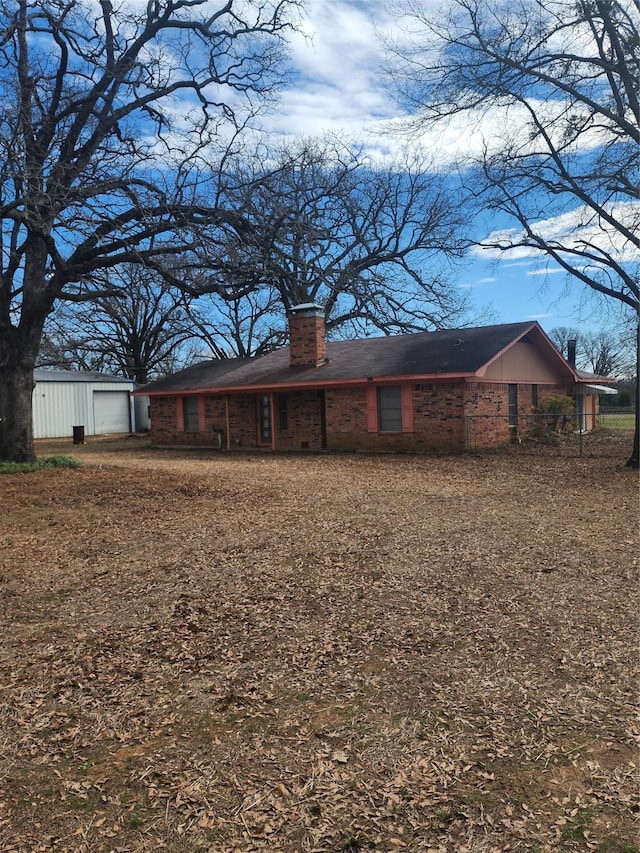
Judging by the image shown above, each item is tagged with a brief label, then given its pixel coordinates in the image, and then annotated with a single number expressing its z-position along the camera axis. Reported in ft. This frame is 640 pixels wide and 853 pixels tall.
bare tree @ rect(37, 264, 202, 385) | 119.75
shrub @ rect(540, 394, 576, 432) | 65.26
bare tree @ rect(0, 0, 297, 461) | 38.09
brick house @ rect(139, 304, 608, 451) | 56.18
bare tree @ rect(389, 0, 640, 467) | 42.19
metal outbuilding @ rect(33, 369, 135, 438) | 98.94
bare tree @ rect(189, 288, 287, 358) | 119.24
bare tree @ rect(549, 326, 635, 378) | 211.00
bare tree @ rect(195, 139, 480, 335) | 40.24
